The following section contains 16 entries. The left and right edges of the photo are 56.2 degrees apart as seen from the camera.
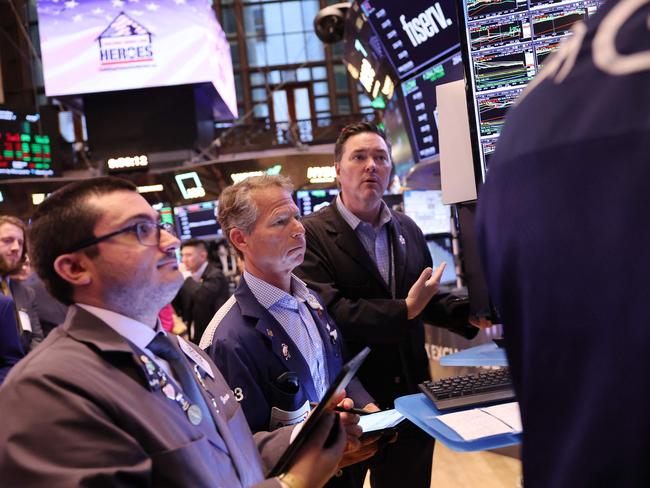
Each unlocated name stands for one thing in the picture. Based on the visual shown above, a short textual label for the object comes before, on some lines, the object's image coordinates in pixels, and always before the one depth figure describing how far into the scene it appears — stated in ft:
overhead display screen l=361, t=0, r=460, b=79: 15.42
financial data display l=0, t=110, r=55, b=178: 32.32
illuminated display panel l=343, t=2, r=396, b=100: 18.51
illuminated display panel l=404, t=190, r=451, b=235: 24.13
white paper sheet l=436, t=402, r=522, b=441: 4.45
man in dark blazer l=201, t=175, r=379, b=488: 6.20
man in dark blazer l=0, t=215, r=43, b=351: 11.86
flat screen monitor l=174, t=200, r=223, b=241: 32.07
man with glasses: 3.57
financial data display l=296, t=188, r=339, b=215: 28.35
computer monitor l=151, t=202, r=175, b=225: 32.22
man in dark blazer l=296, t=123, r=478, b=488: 7.99
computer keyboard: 5.37
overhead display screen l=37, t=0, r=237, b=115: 29.17
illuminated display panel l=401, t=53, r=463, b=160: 16.14
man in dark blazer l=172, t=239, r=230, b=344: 19.53
